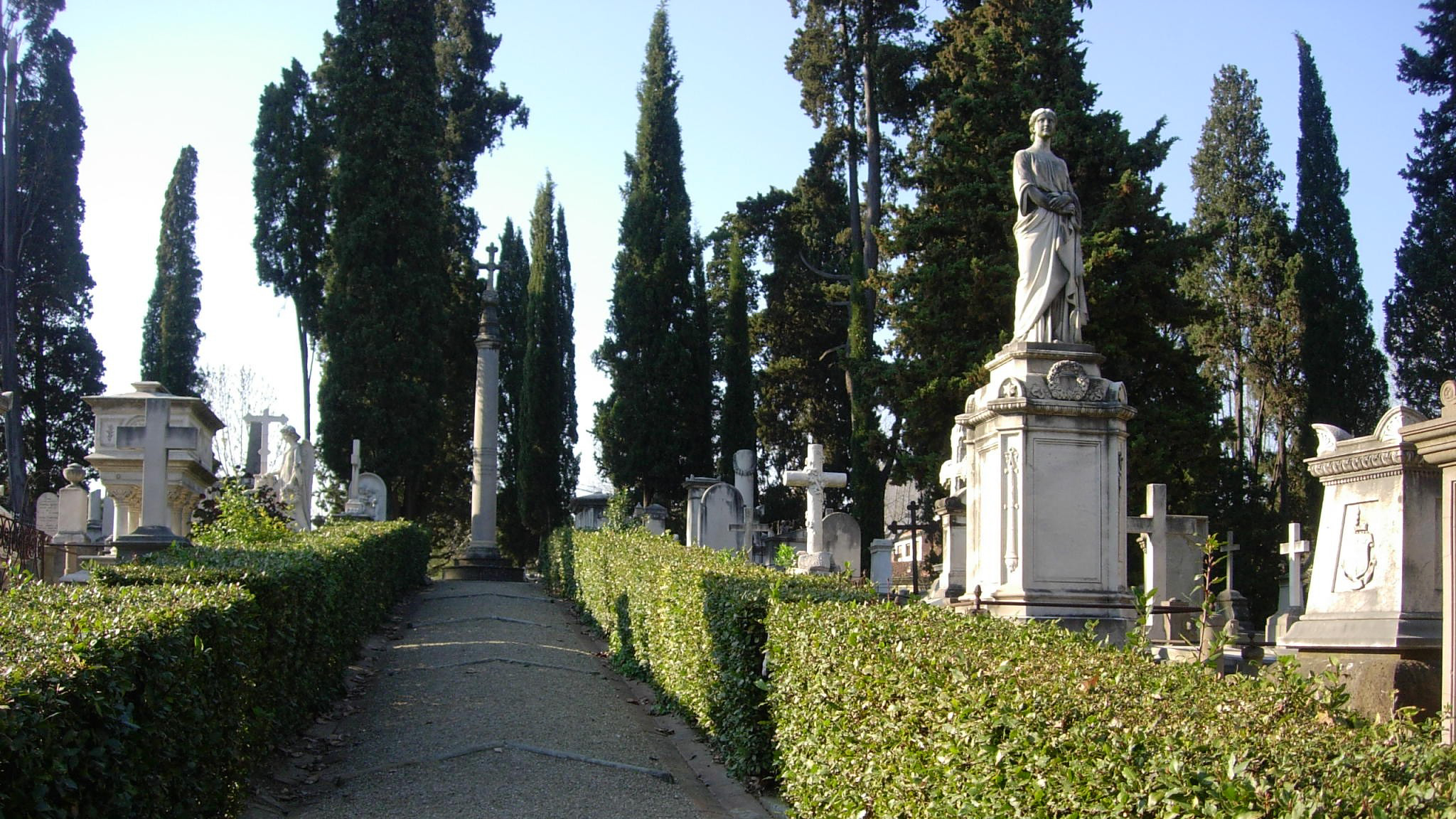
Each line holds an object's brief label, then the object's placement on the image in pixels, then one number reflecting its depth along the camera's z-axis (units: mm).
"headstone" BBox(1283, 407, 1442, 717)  7199
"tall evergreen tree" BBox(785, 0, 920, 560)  30125
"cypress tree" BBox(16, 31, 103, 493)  34000
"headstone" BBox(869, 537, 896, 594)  22625
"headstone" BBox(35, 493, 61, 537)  22766
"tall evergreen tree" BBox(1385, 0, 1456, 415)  28531
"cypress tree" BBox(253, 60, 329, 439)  32469
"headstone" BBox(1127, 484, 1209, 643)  14812
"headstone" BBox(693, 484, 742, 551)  19406
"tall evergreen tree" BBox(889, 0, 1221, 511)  22625
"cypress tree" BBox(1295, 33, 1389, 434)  31062
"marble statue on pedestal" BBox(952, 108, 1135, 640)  9344
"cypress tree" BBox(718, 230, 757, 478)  35094
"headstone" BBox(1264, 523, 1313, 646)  14930
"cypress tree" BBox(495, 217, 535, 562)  36688
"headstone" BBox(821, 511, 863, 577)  16625
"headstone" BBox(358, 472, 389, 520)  26562
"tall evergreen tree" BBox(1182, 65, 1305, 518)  32875
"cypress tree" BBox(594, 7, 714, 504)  33938
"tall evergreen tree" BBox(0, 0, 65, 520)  30766
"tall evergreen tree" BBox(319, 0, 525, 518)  28750
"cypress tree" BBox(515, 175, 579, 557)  35062
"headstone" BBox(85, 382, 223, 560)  11688
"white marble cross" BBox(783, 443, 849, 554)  15883
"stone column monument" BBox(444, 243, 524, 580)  28719
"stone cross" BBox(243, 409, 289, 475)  22203
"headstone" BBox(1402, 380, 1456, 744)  4148
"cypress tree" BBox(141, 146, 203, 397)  36656
